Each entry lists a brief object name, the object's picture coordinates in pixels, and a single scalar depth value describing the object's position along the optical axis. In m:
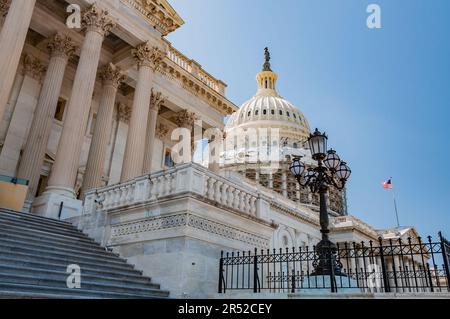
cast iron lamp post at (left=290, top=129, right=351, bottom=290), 9.69
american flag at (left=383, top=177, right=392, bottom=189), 38.59
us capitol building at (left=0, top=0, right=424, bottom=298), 9.72
